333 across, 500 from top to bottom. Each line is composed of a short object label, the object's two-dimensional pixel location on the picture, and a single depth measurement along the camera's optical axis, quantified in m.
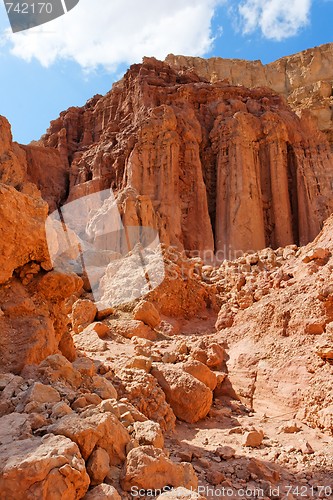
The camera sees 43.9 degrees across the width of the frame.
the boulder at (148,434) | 3.16
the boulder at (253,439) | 4.37
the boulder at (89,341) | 6.95
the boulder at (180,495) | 2.43
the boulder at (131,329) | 8.31
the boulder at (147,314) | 9.05
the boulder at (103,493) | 2.37
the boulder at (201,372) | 5.79
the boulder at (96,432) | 2.67
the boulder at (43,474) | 2.24
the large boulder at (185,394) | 5.30
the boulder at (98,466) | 2.55
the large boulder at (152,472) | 2.63
